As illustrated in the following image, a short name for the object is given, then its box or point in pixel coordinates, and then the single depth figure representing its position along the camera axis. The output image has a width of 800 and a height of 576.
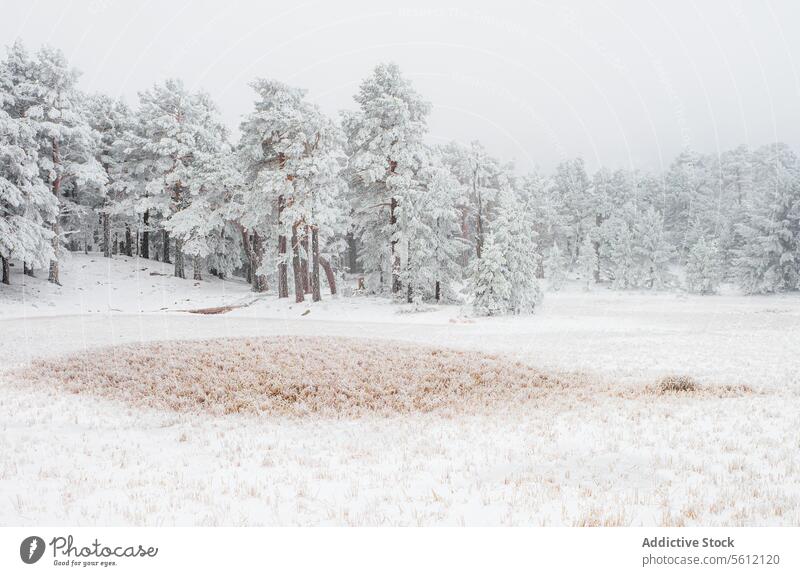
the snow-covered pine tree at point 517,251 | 32.62
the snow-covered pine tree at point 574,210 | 69.81
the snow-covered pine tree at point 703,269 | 53.50
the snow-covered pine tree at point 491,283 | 31.11
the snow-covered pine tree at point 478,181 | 39.50
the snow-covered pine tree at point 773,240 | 46.44
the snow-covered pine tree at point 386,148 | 32.22
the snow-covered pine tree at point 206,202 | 37.47
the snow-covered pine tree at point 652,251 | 58.28
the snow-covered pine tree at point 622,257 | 60.00
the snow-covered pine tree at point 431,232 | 31.78
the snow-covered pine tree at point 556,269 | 60.56
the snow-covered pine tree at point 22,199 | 29.83
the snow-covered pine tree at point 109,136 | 45.53
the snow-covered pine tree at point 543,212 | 68.75
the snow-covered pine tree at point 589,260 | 61.83
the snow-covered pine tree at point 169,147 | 41.16
